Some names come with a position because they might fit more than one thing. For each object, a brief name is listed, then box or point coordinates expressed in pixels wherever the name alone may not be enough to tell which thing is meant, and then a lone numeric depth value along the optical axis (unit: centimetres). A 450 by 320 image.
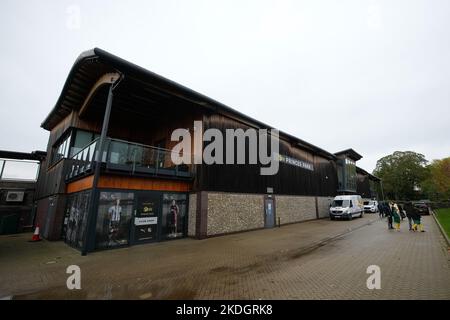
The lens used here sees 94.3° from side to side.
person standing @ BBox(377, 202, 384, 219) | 2273
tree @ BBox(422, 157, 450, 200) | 4212
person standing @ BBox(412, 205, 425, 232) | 1224
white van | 2088
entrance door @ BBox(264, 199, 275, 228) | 1680
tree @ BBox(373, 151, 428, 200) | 5256
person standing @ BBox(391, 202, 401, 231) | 1331
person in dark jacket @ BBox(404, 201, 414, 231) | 1266
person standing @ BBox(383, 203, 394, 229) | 1428
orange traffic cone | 1257
